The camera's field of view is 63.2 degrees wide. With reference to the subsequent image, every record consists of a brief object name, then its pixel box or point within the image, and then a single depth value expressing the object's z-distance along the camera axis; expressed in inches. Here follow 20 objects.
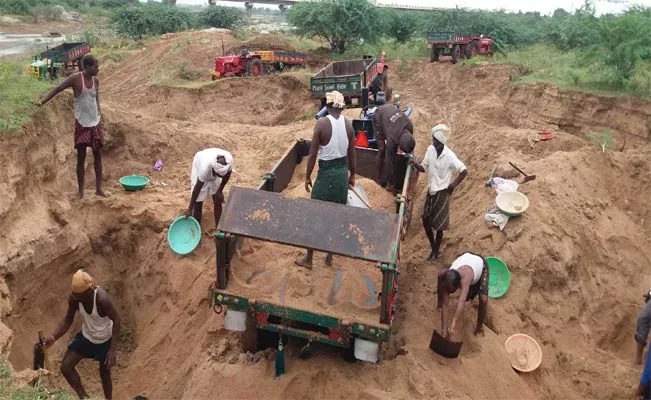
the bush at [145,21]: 1101.7
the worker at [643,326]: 213.9
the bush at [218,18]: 1298.0
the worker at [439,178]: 236.4
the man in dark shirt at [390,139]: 273.6
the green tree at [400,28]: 1075.3
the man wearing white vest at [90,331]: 184.5
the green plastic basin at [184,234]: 269.3
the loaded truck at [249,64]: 647.1
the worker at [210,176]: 246.7
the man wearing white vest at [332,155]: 208.2
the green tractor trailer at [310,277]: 170.6
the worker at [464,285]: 200.1
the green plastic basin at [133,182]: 310.7
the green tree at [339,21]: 836.6
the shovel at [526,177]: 305.4
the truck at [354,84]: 483.8
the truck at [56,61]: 604.6
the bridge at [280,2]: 2098.9
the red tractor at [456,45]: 741.3
